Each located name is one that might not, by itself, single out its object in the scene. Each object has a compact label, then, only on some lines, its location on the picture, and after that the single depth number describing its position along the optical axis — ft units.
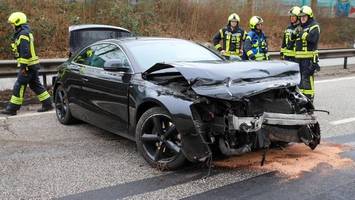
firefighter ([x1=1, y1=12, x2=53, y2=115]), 27.35
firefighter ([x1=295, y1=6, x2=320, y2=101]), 29.12
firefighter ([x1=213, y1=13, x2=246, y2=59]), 34.81
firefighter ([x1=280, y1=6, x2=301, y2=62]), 29.86
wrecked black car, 15.70
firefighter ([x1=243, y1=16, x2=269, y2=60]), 31.22
